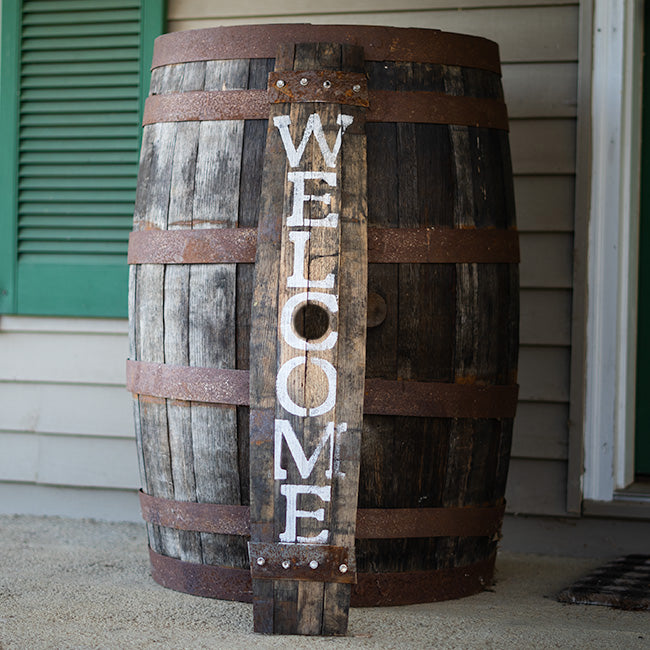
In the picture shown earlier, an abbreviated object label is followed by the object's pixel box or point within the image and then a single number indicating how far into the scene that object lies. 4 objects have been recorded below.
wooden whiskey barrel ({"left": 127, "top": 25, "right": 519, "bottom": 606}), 2.24
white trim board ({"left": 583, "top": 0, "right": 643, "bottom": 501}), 3.01
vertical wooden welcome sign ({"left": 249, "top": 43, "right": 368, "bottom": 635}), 2.08
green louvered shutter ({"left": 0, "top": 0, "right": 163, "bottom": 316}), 3.35
